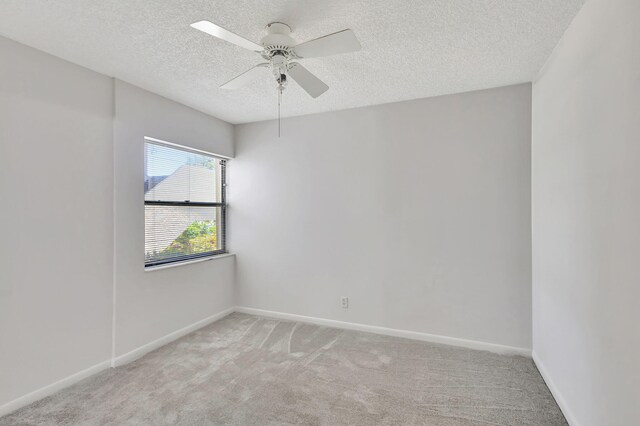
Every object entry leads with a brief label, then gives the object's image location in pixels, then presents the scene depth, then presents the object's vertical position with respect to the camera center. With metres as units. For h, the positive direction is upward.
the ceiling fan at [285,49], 1.64 +0.93
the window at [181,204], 3.19 +0.12
